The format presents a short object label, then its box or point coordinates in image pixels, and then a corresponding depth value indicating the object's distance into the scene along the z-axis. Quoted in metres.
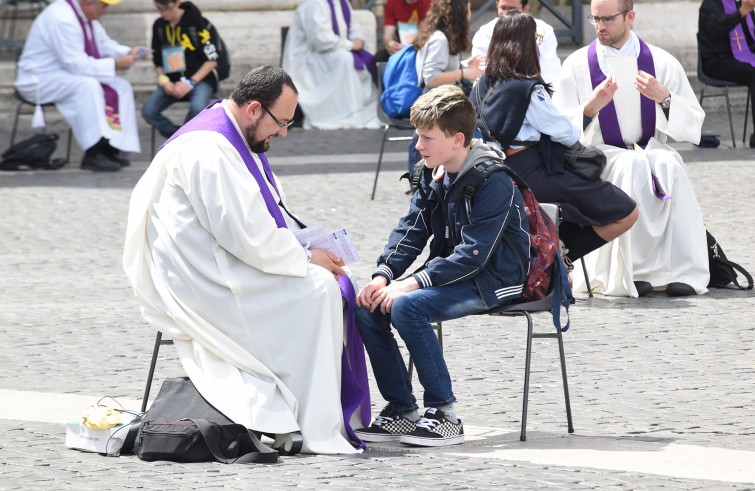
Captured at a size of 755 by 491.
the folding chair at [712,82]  26.33
